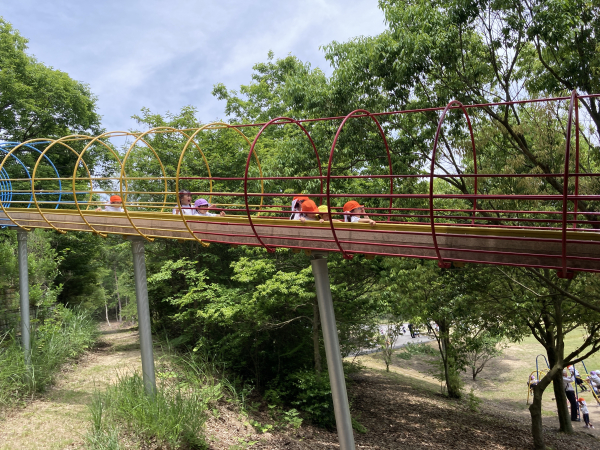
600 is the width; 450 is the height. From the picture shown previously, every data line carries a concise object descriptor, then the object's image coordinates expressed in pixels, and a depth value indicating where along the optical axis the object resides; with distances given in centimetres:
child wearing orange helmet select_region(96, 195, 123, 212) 872
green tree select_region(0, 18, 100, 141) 1564
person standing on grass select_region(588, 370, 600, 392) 1309
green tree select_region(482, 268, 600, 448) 836
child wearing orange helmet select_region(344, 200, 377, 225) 545
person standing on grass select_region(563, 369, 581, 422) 1180
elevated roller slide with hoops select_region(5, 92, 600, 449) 353
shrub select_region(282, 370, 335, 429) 921
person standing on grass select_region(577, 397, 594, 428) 1153
